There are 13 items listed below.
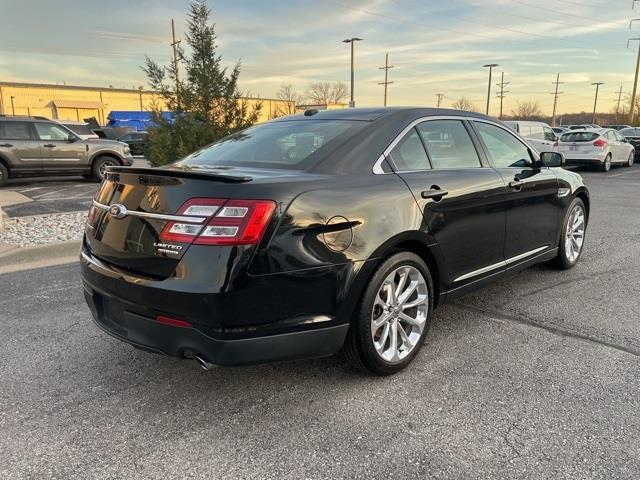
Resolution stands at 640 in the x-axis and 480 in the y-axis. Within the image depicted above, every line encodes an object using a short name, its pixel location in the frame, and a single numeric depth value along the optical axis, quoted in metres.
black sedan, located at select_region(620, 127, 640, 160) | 21.67
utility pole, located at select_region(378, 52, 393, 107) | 50.62
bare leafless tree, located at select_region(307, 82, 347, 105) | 80.72
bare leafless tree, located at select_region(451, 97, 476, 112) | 76.69
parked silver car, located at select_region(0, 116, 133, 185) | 12.67
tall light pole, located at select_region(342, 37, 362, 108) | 33.62
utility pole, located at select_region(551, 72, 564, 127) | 77.74
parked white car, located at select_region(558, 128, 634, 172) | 17.19
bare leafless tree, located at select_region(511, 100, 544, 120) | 106.05
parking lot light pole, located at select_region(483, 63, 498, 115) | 49.12
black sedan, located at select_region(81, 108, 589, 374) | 2.46
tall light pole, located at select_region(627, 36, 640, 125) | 37.66
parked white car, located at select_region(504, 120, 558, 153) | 16.94
